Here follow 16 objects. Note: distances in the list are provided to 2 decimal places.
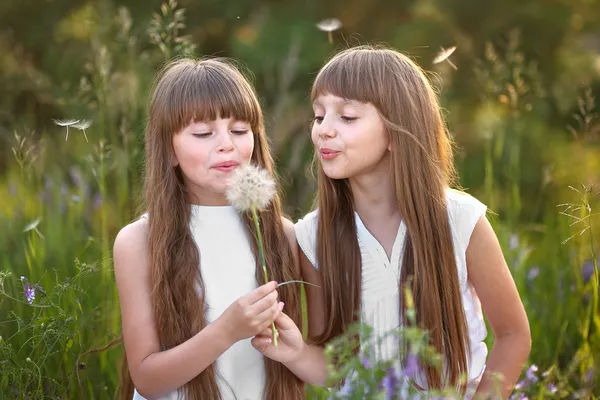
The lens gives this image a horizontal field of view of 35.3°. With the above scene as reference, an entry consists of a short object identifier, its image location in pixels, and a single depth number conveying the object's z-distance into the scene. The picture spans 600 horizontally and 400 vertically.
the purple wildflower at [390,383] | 1.76
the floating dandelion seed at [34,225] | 2.93
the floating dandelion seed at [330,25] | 3.18
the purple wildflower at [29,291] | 2.74
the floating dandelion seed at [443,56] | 3.01
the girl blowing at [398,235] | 2.70
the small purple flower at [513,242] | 3.70
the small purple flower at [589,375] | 3.23
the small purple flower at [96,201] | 3.98
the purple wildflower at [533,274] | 3.80
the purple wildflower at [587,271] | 3.90
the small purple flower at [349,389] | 1.87
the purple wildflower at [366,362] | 1.96
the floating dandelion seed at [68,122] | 2.76
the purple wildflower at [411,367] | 1.80
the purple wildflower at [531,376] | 2.59
